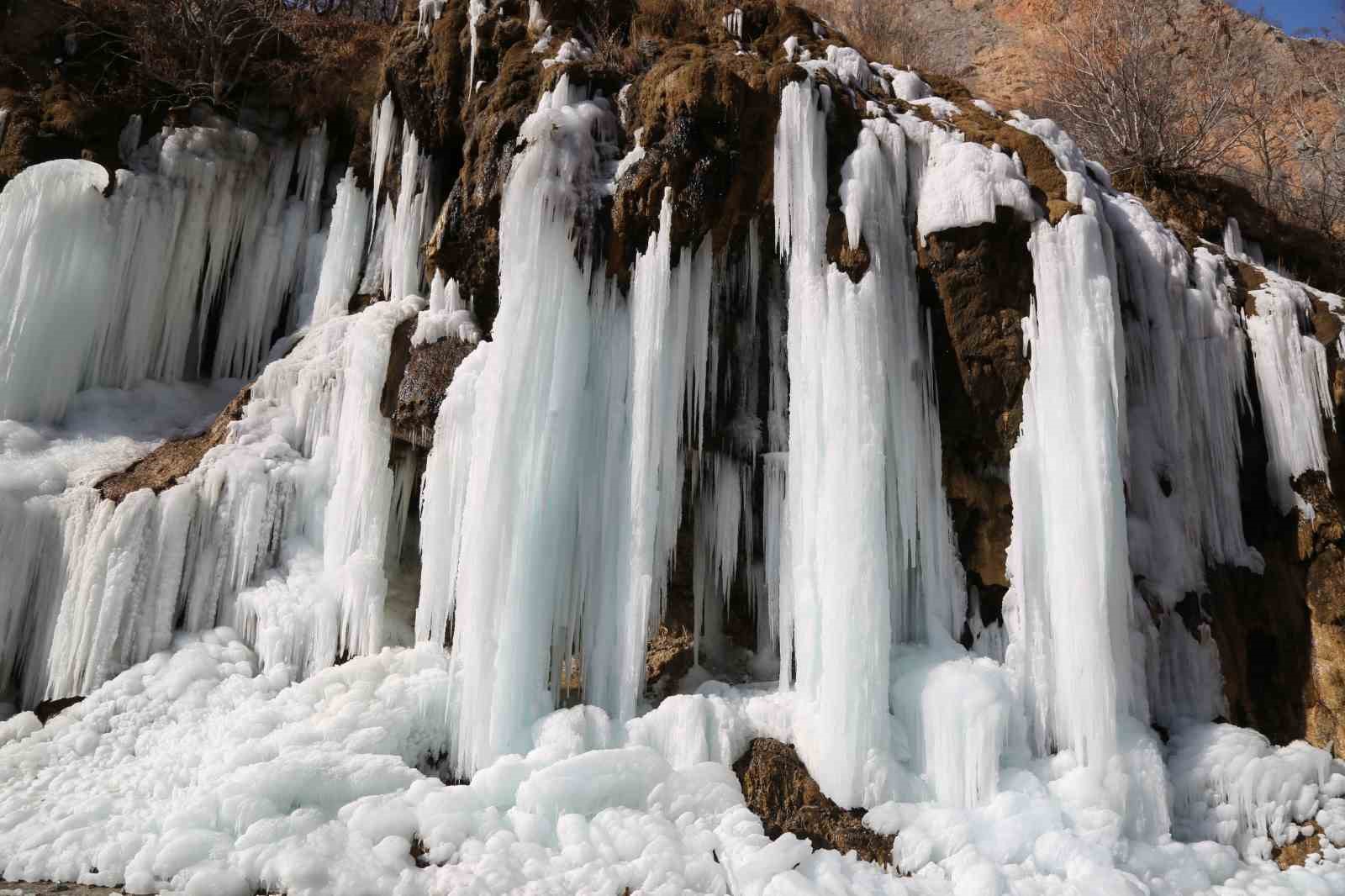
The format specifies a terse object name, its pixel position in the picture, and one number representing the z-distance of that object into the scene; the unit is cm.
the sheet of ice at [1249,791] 585
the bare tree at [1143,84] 1169
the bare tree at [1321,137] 1176
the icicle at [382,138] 1007
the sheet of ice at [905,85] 850
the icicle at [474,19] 888
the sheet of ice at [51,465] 748
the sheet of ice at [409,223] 955
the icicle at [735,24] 894
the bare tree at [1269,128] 1338
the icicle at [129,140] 1027
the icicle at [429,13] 963
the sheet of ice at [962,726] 585
